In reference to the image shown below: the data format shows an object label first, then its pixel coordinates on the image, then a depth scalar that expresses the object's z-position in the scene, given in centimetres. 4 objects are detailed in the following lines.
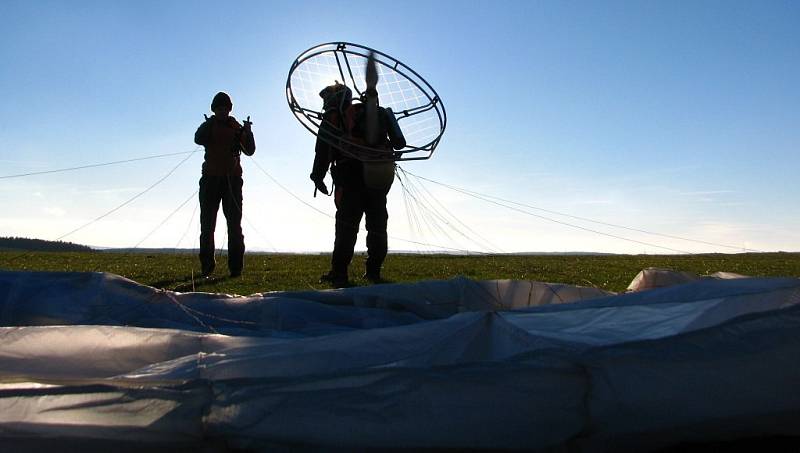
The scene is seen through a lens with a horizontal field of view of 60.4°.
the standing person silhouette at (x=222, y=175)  868
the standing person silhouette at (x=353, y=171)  721
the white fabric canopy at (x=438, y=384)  199
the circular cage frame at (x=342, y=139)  684
